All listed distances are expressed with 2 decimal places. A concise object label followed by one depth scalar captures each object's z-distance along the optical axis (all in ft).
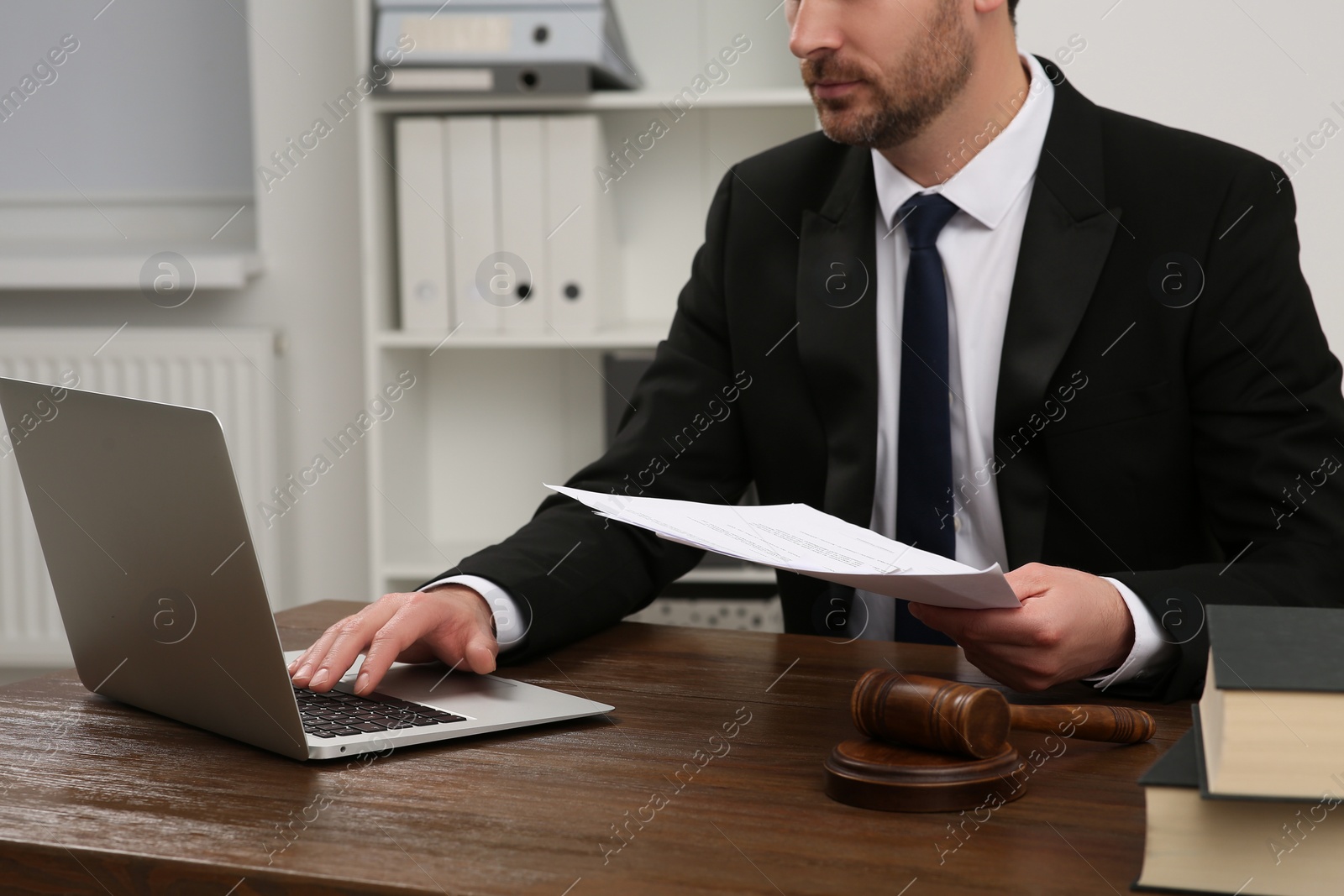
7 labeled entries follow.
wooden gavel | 6.63
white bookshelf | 10.72
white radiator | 11.28
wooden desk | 6.01
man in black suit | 7.85
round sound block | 6.59
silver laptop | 6.68
